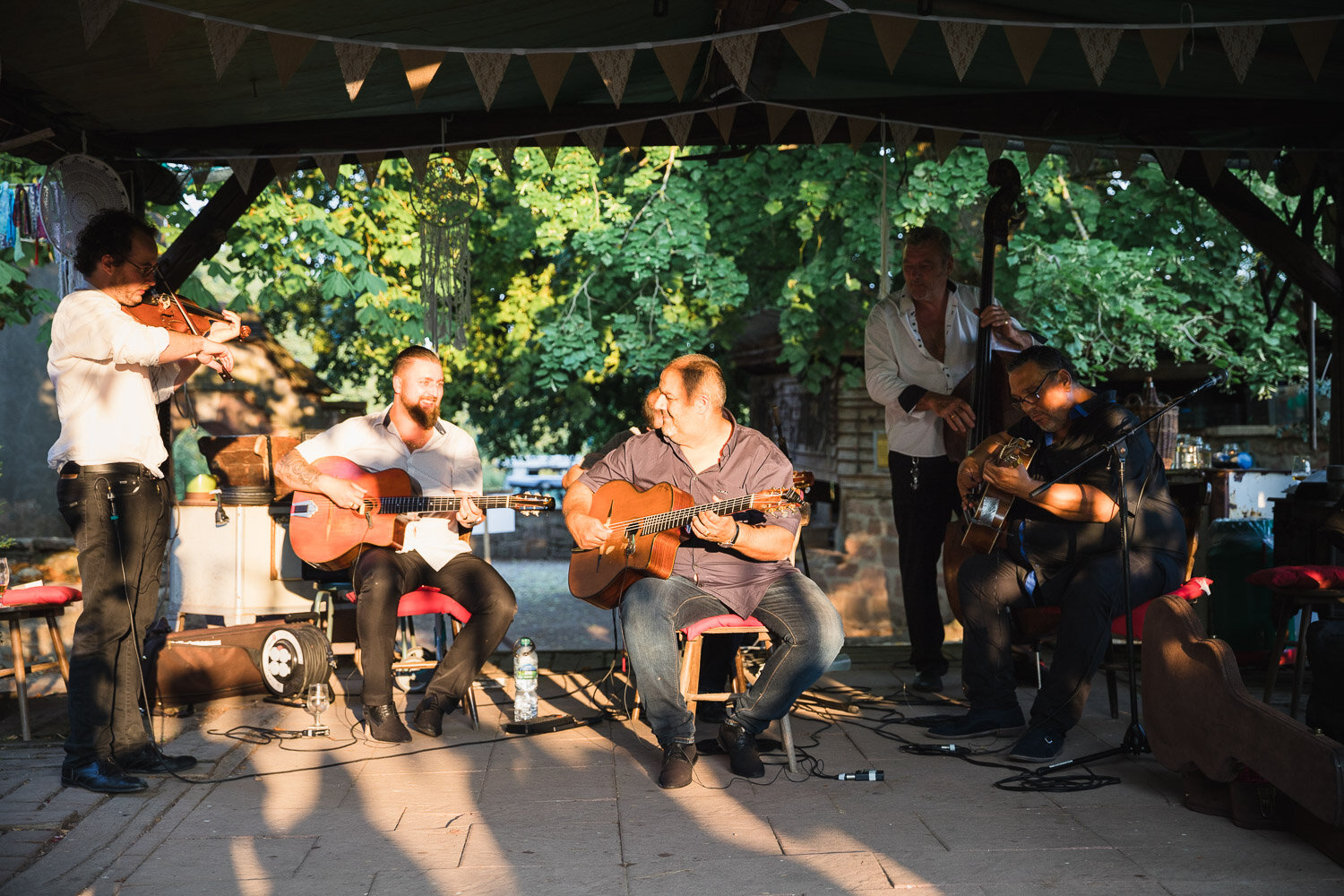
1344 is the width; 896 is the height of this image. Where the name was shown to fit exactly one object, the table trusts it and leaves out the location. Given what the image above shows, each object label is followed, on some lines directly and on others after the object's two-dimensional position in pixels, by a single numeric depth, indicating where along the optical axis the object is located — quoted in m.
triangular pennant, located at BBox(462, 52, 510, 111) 4.20
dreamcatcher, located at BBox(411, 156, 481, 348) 5.91
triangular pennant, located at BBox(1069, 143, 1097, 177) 5.53
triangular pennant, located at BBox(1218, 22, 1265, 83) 3.99
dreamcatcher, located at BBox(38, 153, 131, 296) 4.50
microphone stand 3.76
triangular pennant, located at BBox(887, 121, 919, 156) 5.47
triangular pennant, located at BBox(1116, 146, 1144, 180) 5.54
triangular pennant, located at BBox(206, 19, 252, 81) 3.73
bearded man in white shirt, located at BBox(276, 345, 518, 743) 4.40
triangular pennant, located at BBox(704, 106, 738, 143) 5.18
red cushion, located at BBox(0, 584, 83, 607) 4.48
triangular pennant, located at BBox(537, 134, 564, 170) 5.52
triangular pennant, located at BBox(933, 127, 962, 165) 5.51
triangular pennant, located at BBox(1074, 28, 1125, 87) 4.07
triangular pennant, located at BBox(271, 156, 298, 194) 5.41
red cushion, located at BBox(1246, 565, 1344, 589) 4.07
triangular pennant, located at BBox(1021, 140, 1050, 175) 5.54
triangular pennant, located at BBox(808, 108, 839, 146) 5.32
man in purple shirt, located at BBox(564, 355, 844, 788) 3.77
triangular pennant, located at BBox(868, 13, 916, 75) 3.94
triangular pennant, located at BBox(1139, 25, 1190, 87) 3.99
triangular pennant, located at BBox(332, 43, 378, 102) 4.10
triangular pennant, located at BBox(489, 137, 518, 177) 5.46
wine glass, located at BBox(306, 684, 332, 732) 4.56
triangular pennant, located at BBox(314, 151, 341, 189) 5.42
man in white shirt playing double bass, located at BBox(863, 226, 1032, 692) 5.02
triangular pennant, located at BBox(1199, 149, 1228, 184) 5.42
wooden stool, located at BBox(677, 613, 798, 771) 3.84
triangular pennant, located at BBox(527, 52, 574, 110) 4.22
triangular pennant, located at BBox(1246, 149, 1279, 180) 5.55
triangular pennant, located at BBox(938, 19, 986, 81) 4.07
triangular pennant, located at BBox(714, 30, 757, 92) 4.20
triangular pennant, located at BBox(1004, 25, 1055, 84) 4.04
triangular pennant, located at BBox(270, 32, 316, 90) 3.85
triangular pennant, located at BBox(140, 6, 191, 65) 3.60
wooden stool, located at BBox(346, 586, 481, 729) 4.56
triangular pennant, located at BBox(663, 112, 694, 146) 5.36
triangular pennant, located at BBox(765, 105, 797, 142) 5.29
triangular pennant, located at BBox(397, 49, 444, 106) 4.19
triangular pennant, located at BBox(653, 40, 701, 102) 4.23
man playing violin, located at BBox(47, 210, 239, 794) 3.60
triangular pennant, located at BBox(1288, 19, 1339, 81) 3.93
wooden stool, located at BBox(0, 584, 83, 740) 4.43
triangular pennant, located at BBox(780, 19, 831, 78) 4.04
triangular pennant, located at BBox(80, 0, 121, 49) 3.36
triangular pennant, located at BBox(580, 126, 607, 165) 5.37
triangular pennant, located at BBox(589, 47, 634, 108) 4.28
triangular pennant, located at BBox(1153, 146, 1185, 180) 5.39
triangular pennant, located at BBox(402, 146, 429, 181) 5.45
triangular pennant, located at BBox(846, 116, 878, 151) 5.42
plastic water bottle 4.43
